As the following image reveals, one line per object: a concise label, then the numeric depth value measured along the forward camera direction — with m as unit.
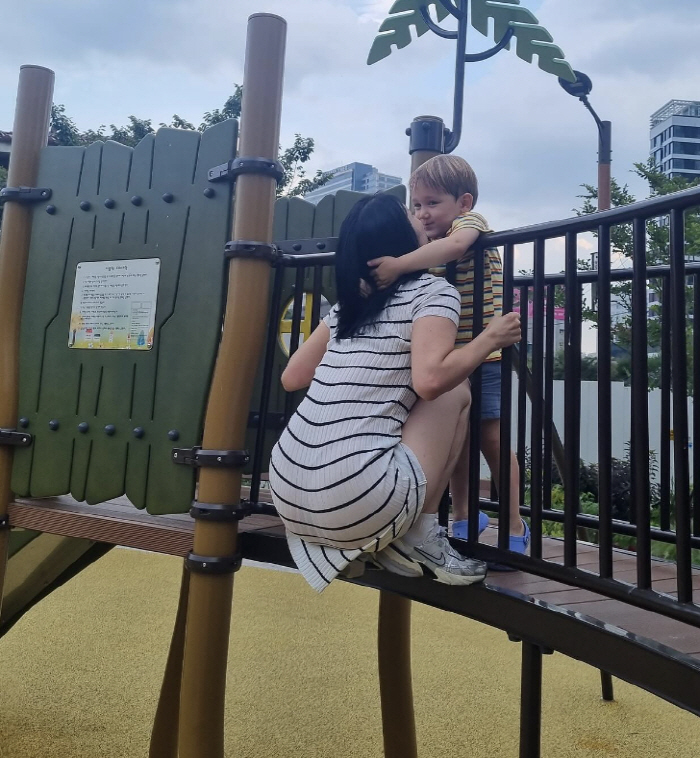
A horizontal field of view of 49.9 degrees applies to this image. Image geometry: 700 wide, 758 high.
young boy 2.14
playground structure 1.70
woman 1.70
